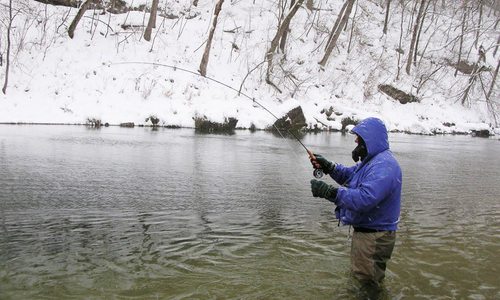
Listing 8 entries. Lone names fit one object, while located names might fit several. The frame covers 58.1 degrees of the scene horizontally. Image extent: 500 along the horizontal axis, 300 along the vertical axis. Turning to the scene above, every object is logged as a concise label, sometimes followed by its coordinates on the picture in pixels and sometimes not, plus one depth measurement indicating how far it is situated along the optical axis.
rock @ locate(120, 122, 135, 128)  21.48
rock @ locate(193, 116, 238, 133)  21.97
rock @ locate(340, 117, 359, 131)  26.70
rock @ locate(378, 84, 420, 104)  33.53
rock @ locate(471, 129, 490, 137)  31.72
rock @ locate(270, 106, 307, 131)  22.72
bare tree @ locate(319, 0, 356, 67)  31.27
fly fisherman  3.75
